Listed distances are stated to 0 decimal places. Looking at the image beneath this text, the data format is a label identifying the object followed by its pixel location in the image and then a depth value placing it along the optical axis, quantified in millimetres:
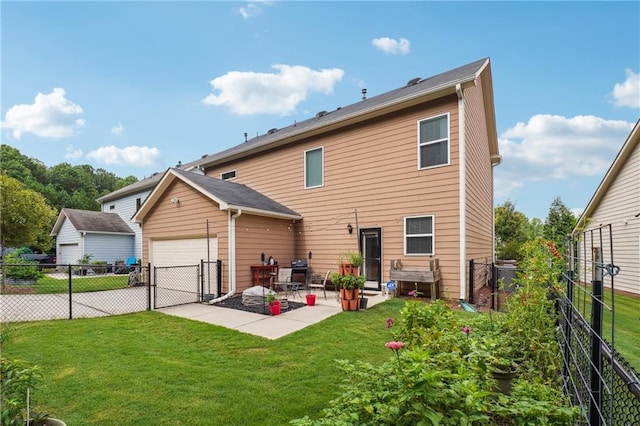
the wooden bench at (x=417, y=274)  7719
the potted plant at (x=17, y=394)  1843
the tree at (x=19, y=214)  14258
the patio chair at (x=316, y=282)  10406
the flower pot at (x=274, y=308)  6801
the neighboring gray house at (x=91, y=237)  19594
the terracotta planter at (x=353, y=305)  7000
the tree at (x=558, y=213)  16720
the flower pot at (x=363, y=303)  7160
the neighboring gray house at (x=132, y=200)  21484
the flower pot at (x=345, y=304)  7016
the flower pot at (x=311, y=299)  7688
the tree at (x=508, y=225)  21859
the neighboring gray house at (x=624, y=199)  10367
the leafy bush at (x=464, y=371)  1688
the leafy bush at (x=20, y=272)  12000
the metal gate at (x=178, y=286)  8711
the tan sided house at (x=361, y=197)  8297
